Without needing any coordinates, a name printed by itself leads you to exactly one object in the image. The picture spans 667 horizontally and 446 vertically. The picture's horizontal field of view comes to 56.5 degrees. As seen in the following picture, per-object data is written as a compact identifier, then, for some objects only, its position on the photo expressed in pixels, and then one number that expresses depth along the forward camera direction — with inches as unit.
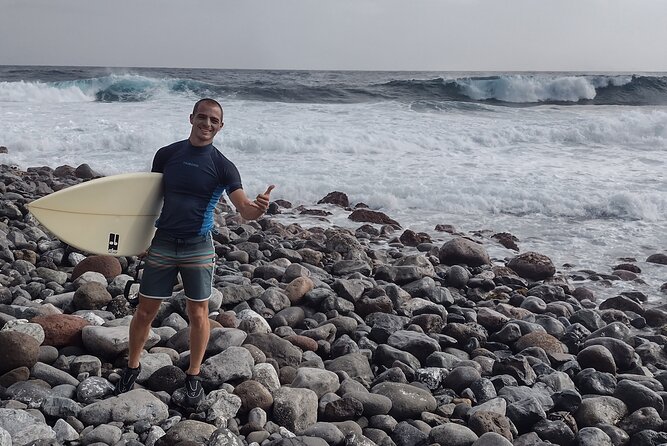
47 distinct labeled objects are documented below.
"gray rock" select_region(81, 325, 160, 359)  150.3
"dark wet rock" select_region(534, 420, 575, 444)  140.9
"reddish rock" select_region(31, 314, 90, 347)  154.0
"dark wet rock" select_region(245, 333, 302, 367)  161.6
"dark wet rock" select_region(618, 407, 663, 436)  146.7
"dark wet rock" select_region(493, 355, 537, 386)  169.8
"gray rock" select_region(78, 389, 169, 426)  124.7
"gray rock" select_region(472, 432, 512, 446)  128.2
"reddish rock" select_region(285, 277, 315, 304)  212.5
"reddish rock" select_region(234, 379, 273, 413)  136.0
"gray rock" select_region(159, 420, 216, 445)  118.3
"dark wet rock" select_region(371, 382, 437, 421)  144.6
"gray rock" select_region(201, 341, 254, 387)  142.5
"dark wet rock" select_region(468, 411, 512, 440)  137.8
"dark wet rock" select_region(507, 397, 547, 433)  146.8
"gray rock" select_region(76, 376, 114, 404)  133.3
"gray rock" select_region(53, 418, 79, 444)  116.8
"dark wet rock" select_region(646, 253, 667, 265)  308.6
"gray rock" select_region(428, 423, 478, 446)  131.7
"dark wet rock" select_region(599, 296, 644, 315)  242.7
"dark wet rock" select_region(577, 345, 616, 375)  179.8
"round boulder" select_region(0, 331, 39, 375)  137.6
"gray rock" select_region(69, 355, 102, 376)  144.1
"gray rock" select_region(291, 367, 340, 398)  148.0
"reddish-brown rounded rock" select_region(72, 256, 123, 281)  213.8
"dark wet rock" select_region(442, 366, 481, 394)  162.1
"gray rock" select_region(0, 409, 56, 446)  112.3
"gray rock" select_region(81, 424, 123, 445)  117.3
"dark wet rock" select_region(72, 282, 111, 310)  183.3
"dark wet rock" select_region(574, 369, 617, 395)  167.0
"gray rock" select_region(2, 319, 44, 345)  149.9
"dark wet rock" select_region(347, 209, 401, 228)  369.3
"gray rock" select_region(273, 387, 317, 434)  133.8
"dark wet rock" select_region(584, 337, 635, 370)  184.7
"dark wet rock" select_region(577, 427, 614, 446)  138.6
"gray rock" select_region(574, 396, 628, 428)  149.8
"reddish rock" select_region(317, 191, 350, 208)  412.2
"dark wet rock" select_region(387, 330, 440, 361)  180.5
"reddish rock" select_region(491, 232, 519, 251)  330.0
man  133.2
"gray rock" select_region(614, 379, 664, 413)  156.9
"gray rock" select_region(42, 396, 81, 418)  125.2
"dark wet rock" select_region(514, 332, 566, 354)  190.7
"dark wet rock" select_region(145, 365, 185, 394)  139.9
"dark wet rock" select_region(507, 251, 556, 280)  283.7
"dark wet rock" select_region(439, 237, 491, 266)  290.8
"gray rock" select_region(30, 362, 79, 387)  137.9
